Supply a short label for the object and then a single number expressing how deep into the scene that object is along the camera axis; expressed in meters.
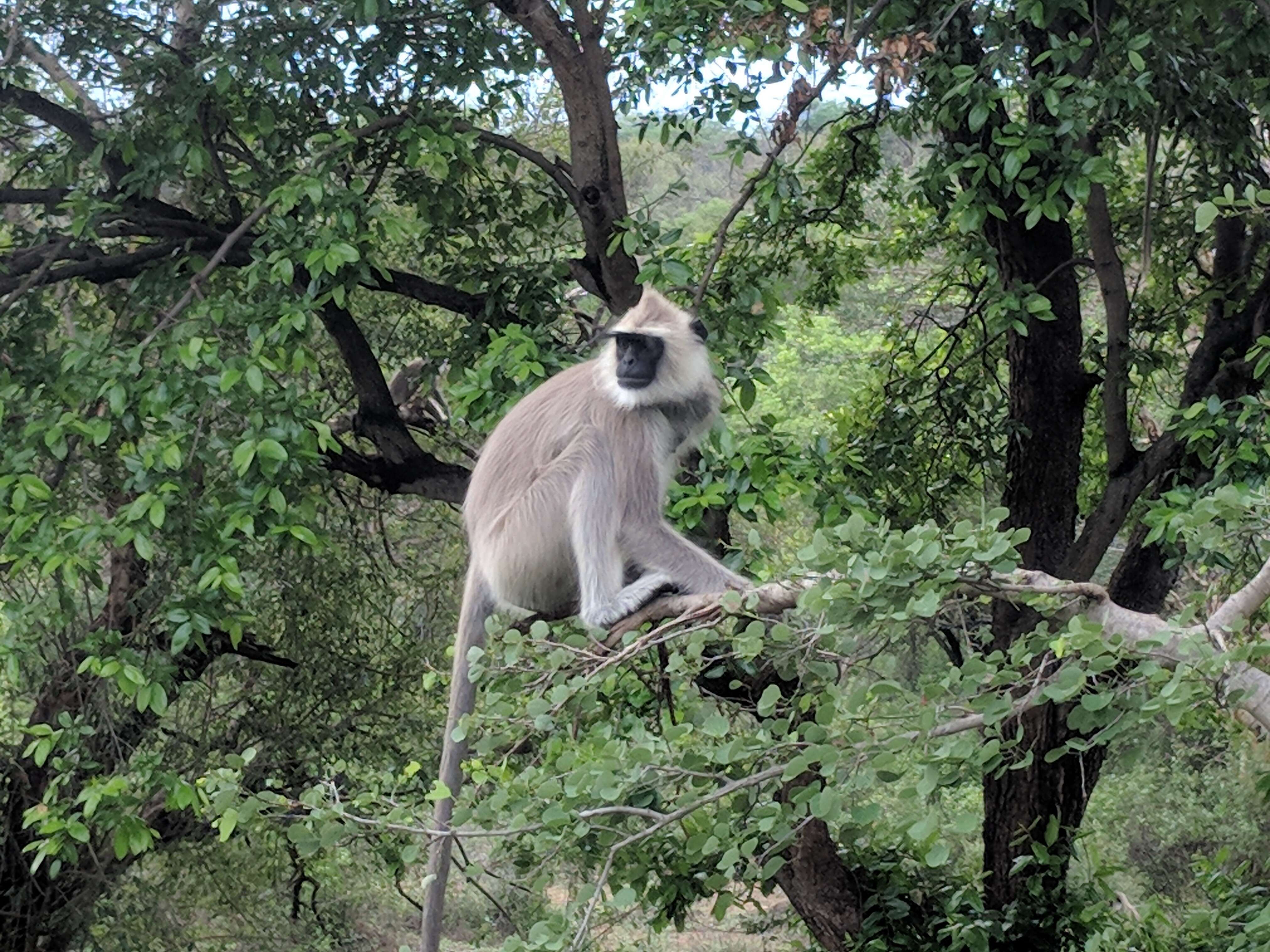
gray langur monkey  8.01
